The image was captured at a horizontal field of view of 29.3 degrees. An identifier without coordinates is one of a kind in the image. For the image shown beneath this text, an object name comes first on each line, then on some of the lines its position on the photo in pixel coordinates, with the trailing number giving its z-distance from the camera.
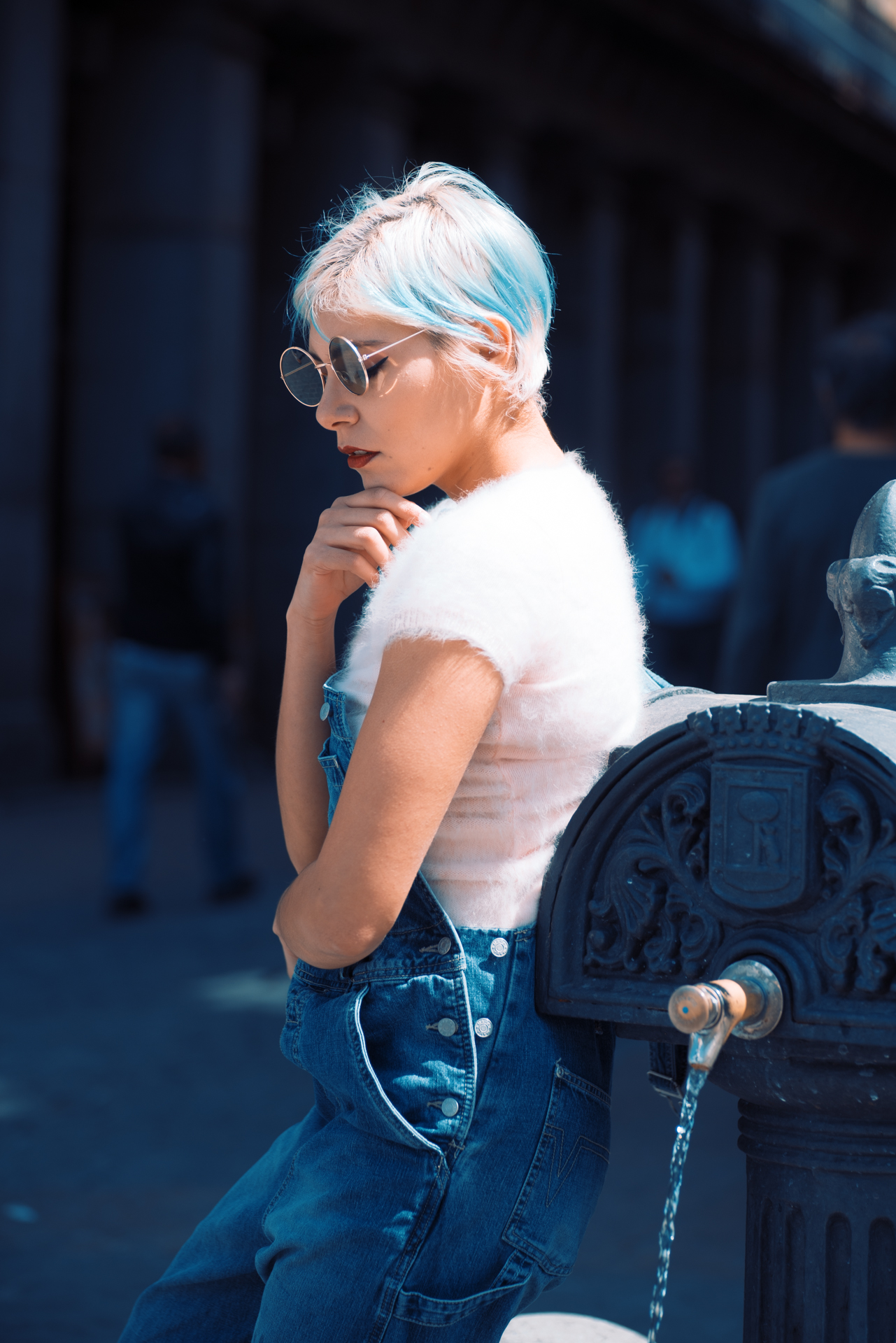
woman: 1.80
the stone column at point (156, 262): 12.16
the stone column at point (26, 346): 11.06
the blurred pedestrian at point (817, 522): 4.07
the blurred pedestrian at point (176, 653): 7.66
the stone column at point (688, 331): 18.92
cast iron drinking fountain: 1.78
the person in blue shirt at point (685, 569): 10.95
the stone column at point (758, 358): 20.53
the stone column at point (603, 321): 17.16
